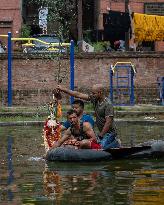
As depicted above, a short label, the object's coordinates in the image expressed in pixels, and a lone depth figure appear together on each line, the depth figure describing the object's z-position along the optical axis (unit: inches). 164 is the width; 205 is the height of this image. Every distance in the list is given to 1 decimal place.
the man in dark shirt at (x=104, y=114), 645.9
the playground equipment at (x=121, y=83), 1419.8
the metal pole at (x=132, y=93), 1366.8
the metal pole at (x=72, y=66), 1291.8
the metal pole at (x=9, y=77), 1302.9
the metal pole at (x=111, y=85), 1353.3
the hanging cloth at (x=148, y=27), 1573.6
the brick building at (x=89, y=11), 1947.6
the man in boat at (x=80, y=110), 610.2
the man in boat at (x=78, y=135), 611.5
